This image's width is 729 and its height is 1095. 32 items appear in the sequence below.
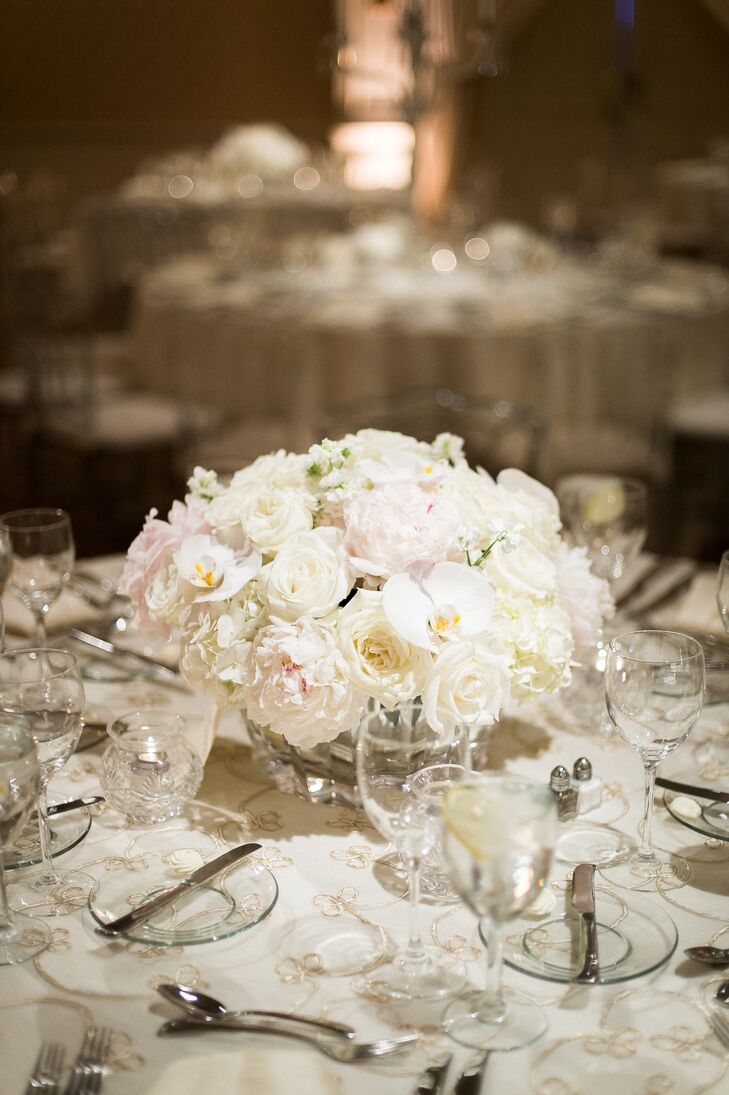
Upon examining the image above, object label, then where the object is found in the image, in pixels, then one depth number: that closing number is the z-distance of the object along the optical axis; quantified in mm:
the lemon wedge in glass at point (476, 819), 819
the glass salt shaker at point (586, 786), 1256
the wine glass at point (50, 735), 1110
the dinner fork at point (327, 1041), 896
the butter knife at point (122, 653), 1593
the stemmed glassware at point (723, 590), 1398
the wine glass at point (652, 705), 1085
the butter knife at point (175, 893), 1032
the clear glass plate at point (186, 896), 1045
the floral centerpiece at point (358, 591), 1104
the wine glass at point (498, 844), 817
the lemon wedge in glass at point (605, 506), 1672
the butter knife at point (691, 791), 1269
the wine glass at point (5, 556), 1498
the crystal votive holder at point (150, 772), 1201
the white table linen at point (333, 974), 891
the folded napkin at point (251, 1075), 870
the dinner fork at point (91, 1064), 874
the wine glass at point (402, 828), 969
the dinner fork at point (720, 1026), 924
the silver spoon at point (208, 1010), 916
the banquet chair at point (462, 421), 3285
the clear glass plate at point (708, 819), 1217
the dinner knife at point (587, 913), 982
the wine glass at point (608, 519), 1677
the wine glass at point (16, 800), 974
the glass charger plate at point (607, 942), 993
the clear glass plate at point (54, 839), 1180
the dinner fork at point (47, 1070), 873
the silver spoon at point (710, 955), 1008
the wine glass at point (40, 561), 1562
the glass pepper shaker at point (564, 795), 1246
